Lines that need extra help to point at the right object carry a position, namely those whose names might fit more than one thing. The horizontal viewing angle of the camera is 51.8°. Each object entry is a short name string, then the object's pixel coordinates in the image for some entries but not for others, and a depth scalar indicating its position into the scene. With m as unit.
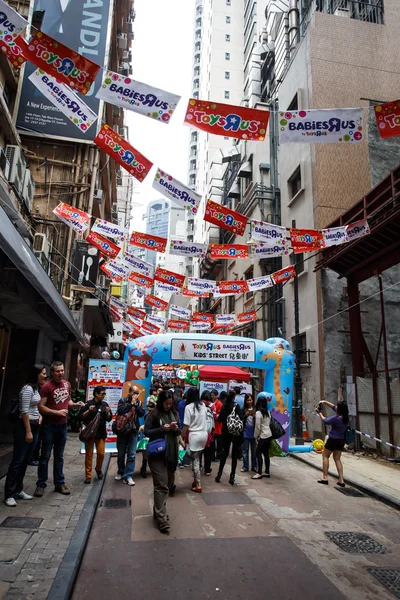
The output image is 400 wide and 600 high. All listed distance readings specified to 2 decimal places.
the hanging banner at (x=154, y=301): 19.06
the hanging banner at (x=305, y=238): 11.23
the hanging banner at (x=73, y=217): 12.14
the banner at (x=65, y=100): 7.16
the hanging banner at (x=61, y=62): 5.91
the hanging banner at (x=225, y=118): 6.85
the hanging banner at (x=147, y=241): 12.38
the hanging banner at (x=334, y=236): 11.18
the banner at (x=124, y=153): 8.33
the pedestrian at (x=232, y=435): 8.62
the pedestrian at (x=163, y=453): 5.65
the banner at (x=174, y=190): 9.36
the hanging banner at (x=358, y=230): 10.93
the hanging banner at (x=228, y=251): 12.84
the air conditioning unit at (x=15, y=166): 12.21
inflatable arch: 11.87
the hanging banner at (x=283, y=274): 15.38
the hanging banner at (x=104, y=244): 13.44
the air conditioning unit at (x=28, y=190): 13.69
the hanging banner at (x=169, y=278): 15.32
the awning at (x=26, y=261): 4.96
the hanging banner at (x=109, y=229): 12.23
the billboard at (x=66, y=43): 16.42
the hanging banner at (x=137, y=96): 6.50
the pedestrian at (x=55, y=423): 6.71
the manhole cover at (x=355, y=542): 5.22
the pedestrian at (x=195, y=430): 7.84
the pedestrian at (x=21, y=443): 6.00
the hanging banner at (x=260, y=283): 15.73
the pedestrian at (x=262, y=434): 9.12
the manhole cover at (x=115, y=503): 6.75
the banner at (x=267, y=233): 11.37
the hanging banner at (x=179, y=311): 20.27
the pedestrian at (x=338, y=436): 8.56
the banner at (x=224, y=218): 10.60
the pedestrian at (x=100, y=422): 7.93
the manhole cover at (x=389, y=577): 4.18
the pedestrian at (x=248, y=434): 9.92
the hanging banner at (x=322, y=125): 6.79
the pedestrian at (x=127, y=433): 8.46
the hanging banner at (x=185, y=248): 12.39
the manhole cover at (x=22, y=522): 5.23
